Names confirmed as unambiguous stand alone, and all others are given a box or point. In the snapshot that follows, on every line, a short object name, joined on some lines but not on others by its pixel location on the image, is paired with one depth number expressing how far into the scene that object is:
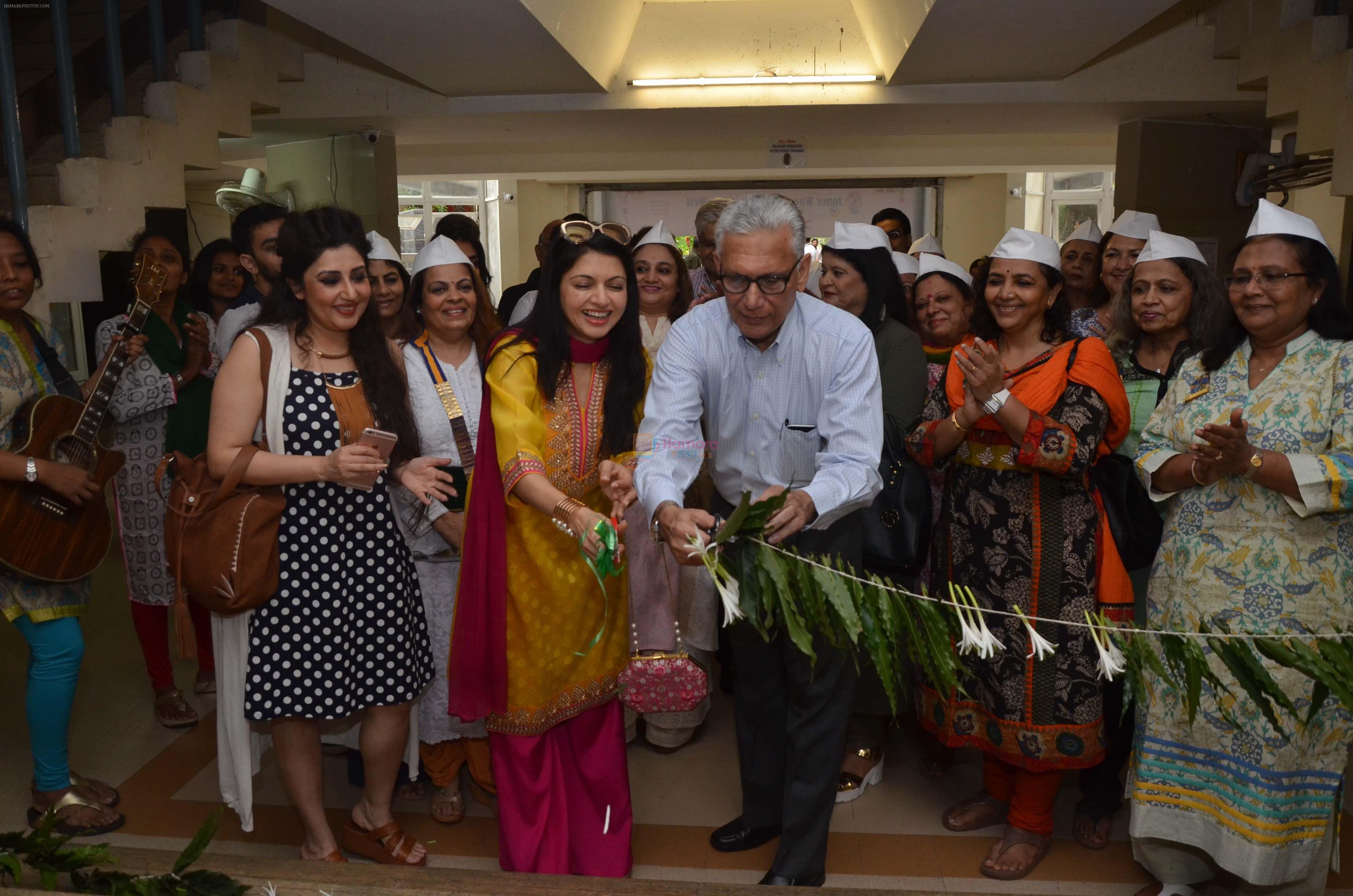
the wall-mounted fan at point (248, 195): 6.09
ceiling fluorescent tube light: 6.55
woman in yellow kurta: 2.51
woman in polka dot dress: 2.46
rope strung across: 1.78
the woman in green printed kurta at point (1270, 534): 2.28
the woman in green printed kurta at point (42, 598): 2.77
